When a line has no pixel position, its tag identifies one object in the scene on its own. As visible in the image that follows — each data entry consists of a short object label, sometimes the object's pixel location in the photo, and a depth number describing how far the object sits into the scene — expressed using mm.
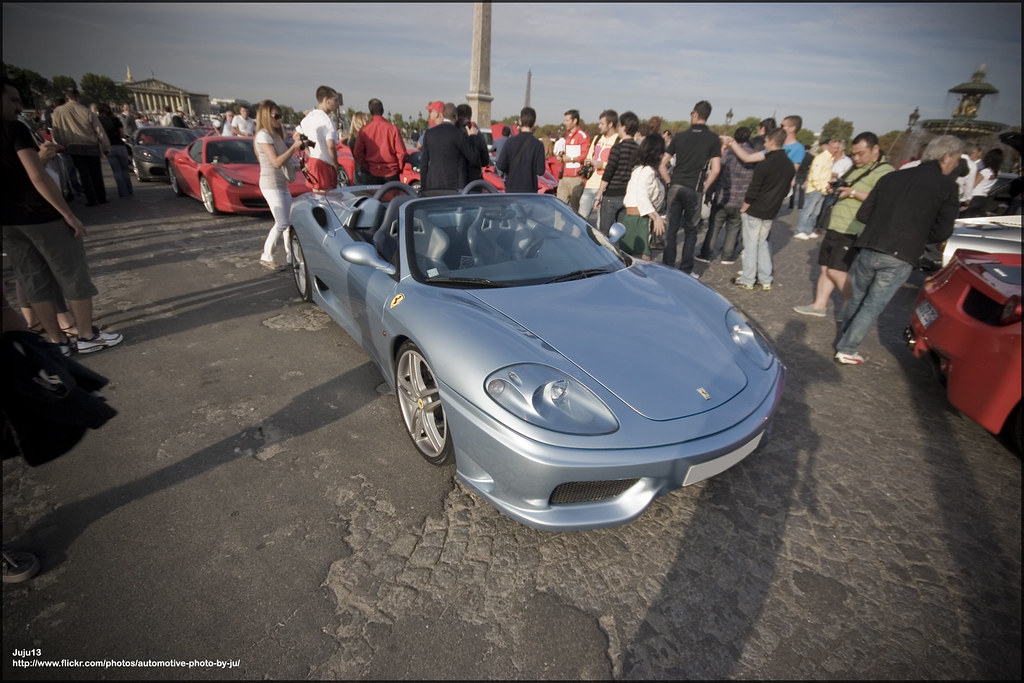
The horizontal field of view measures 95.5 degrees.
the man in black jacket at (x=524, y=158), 5812
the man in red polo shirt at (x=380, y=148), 5938
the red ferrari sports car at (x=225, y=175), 7840
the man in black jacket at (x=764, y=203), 4785
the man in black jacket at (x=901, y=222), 3322
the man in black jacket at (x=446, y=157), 5367
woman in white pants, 4895
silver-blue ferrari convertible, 1766
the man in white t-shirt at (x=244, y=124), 10875
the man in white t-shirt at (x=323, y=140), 5496
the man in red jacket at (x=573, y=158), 6969
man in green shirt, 4340
